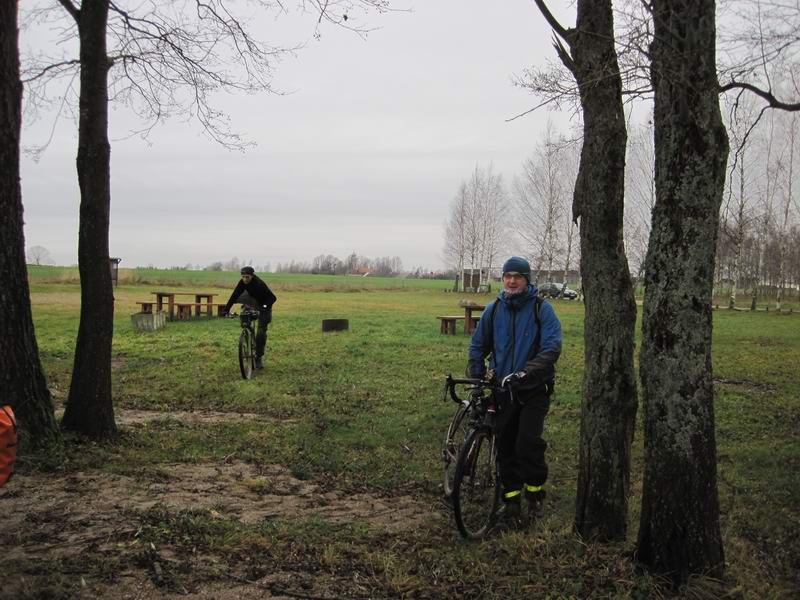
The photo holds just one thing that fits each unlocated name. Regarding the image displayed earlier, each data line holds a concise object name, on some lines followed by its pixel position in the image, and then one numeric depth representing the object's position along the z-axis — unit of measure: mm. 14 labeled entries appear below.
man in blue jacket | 4832
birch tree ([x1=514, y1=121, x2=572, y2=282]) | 47375
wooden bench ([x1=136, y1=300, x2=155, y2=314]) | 20327
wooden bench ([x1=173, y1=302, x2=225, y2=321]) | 21781
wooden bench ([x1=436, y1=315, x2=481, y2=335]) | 18234
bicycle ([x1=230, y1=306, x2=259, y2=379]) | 10664
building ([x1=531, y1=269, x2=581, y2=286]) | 72050
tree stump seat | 18281
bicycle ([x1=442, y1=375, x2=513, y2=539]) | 4561
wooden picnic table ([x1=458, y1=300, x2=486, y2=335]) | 18359
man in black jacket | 11336
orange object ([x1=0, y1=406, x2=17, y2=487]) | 3035
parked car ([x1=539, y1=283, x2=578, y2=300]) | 53750
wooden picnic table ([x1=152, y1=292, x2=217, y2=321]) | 21248
